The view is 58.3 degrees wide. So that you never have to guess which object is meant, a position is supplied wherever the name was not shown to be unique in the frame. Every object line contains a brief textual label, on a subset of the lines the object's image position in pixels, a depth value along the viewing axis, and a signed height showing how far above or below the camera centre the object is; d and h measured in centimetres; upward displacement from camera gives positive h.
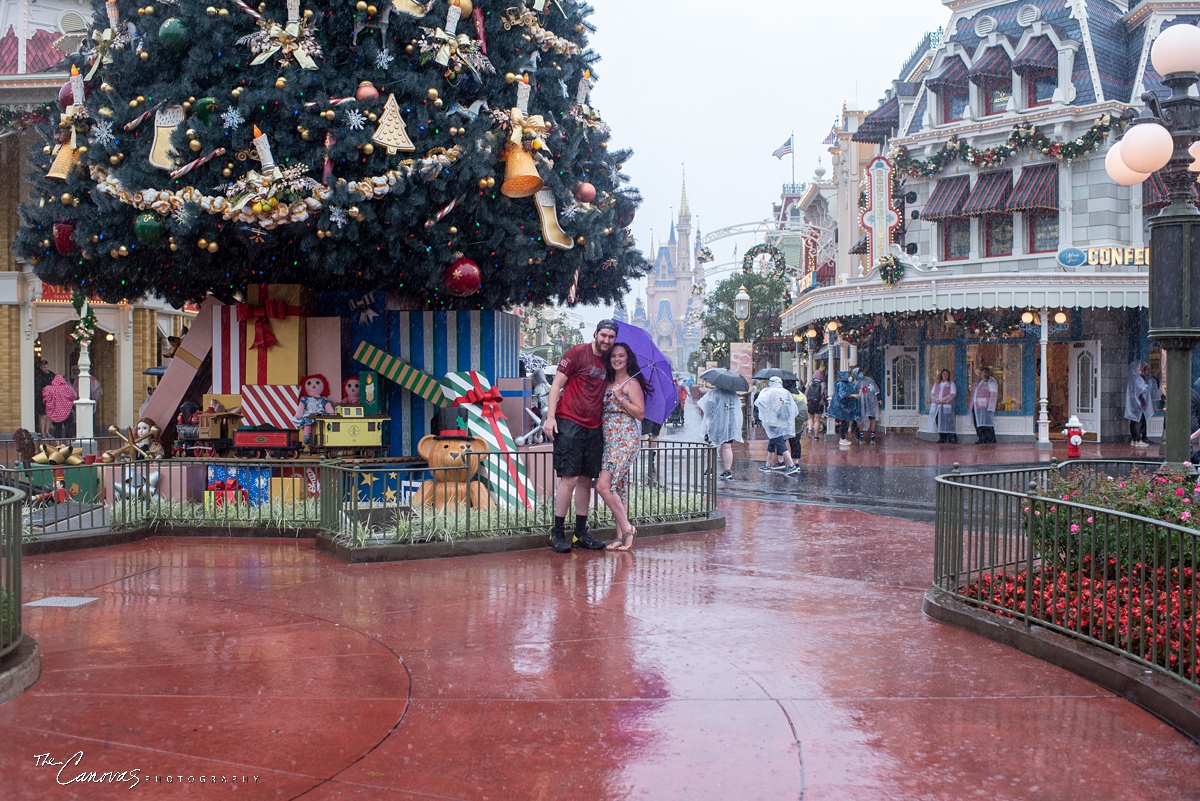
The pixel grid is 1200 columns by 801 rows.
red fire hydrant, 1639 -48
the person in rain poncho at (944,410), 2634 -6
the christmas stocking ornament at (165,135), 1012 +259
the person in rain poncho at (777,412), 1734 -7
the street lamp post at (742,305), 2934 +282
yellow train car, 1105 -26
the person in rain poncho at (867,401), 2582 +16
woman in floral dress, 880 -12
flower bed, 477 -102
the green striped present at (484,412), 1017 -4
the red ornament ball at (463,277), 1079 +133
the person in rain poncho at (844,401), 2497 +15
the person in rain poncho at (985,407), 2623 +1
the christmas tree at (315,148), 995 +249
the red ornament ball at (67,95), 1100 +322
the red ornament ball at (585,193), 1125 +226
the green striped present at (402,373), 1177 +39
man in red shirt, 859 -5
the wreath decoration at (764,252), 3950 +558
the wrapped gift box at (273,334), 1157 +81
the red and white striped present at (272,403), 1157 +6
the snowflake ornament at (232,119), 987 +267
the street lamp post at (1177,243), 729 +111
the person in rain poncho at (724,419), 1645 -17
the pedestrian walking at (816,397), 2748 +27
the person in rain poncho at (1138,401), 2367 +13
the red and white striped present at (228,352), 1180 +64
